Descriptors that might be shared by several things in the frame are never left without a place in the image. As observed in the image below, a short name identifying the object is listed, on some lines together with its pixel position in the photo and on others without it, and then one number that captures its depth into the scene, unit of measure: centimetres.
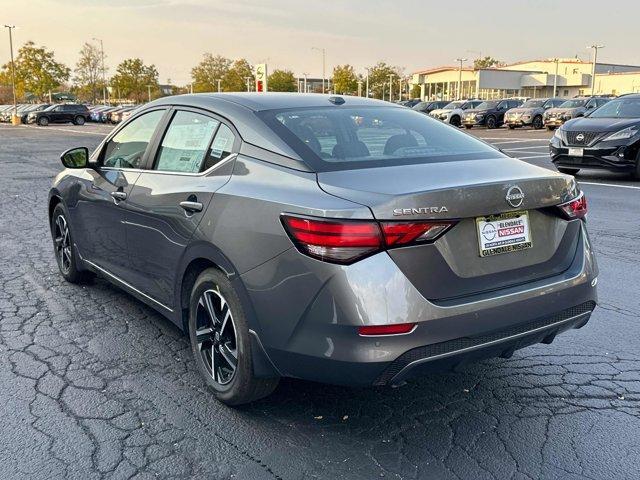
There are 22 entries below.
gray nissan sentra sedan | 267
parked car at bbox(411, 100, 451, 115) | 4399
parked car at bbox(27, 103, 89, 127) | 5081
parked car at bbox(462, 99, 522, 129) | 3794
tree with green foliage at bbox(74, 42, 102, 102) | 8688
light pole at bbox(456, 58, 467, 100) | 8725
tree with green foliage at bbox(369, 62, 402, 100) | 10438
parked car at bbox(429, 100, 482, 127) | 3947
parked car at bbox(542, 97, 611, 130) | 3120
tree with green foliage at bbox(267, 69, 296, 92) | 10381
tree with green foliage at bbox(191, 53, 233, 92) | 10150
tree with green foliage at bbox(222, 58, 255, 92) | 10000
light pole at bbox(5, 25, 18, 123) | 5437
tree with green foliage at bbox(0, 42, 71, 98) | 7731
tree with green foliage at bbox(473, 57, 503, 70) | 12481
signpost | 2435
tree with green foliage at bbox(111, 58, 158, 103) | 9000
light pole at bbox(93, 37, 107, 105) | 8788
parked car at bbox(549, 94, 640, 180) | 1218
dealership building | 8825
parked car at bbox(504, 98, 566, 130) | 3516
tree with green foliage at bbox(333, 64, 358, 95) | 9531
